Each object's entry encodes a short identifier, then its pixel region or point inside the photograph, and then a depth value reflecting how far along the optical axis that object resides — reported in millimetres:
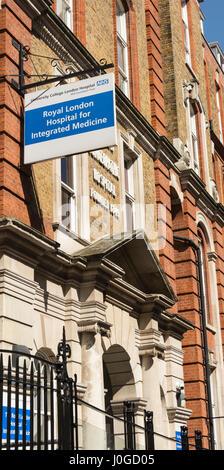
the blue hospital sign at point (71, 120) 12305
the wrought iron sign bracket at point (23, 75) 12896
